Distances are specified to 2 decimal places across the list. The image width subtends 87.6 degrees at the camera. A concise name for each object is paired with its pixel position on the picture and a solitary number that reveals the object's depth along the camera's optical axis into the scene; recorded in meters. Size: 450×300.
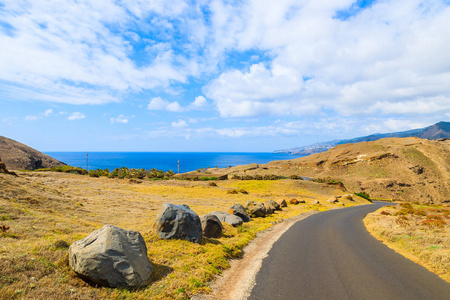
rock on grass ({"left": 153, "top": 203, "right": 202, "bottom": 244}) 12.91
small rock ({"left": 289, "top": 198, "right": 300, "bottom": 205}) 41.47
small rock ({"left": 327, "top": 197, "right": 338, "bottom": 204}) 49.72
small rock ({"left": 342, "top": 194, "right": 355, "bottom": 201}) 56.20
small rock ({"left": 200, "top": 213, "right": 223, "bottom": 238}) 15.41
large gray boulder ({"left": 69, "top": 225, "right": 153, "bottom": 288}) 7.43
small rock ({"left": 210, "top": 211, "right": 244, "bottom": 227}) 20.44
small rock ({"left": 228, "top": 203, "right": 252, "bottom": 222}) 23.53
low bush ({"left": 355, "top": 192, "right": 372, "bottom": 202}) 65.91
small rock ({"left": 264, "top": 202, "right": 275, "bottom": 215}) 29.16
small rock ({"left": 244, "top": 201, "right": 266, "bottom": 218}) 27.00
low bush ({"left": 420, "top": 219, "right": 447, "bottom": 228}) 19.75
